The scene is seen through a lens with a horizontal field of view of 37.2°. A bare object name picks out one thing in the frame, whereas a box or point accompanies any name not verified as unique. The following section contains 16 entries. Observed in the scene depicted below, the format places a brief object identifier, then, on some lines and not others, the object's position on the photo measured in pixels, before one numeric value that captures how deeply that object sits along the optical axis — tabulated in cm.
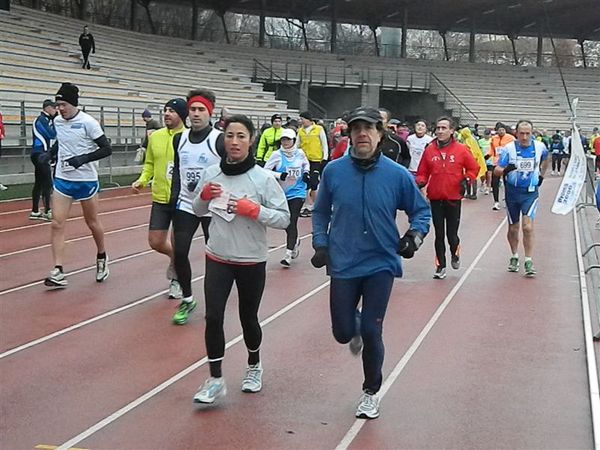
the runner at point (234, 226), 578
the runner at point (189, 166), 766
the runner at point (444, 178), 1096
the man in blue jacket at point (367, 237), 553
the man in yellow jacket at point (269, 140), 1539
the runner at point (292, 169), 1126
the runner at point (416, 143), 1655
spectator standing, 3203
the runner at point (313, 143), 1670
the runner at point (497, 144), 1994
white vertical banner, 905
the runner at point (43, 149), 1545
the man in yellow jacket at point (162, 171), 862
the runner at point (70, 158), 943
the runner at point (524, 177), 1105
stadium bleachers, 2759
